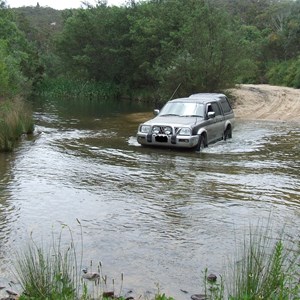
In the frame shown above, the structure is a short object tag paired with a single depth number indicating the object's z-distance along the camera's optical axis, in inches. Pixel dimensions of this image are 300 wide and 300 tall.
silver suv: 568.1
